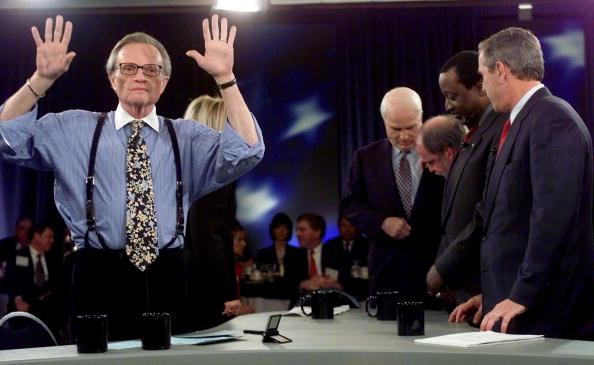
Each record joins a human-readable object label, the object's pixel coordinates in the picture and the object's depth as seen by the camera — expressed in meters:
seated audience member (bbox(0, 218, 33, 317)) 7.06
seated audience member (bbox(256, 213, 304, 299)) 6.70
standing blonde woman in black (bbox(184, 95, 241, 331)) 3.54
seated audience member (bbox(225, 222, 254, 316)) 6.96
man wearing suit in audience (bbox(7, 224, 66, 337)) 6.87
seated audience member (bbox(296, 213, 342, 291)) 6.97
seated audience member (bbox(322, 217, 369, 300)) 6.38
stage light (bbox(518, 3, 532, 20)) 8.25
